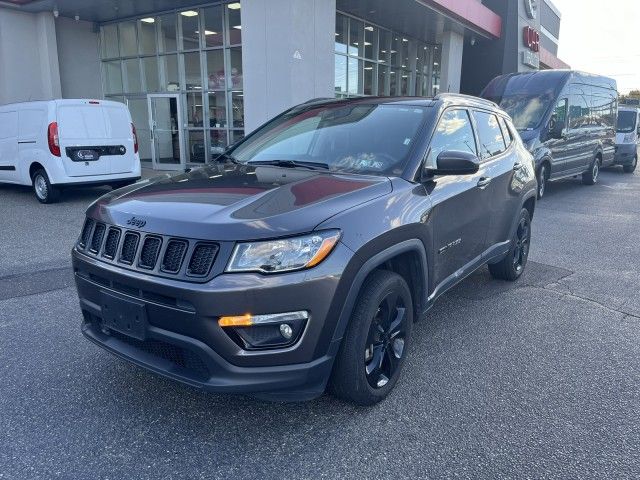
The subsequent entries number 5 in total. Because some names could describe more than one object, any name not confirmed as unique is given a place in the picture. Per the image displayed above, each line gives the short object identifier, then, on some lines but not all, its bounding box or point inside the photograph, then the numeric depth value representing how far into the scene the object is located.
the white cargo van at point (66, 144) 9.32
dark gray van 10.55
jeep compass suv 2.40
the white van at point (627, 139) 17.52
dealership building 11.46
